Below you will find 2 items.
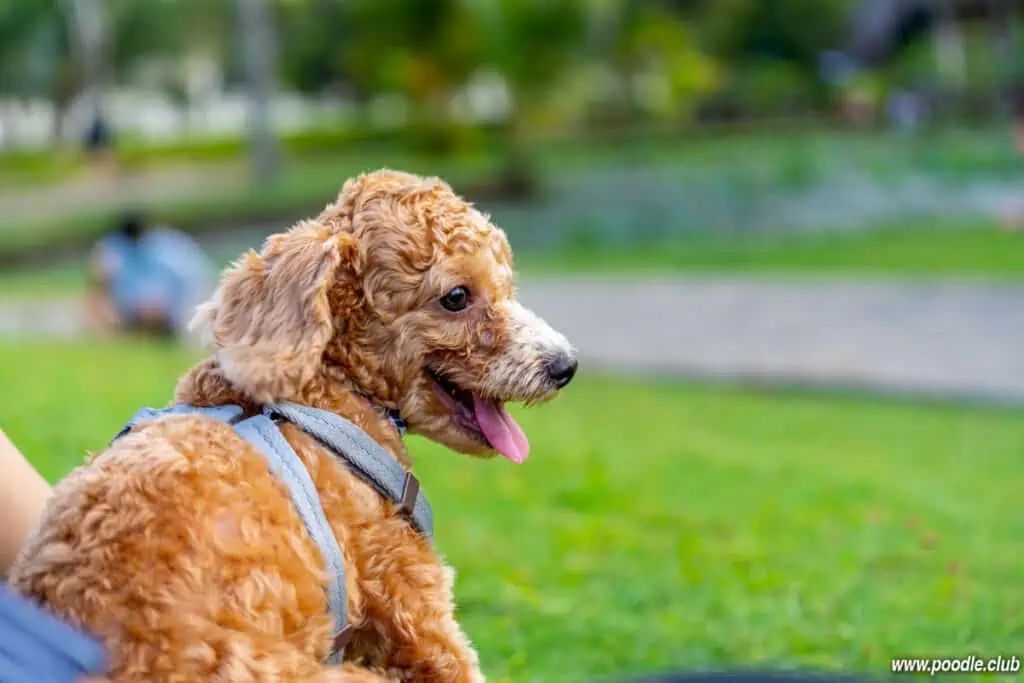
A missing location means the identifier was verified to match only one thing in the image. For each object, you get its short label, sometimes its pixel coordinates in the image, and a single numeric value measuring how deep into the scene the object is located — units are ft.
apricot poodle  7.01
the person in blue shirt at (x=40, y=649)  6.77
